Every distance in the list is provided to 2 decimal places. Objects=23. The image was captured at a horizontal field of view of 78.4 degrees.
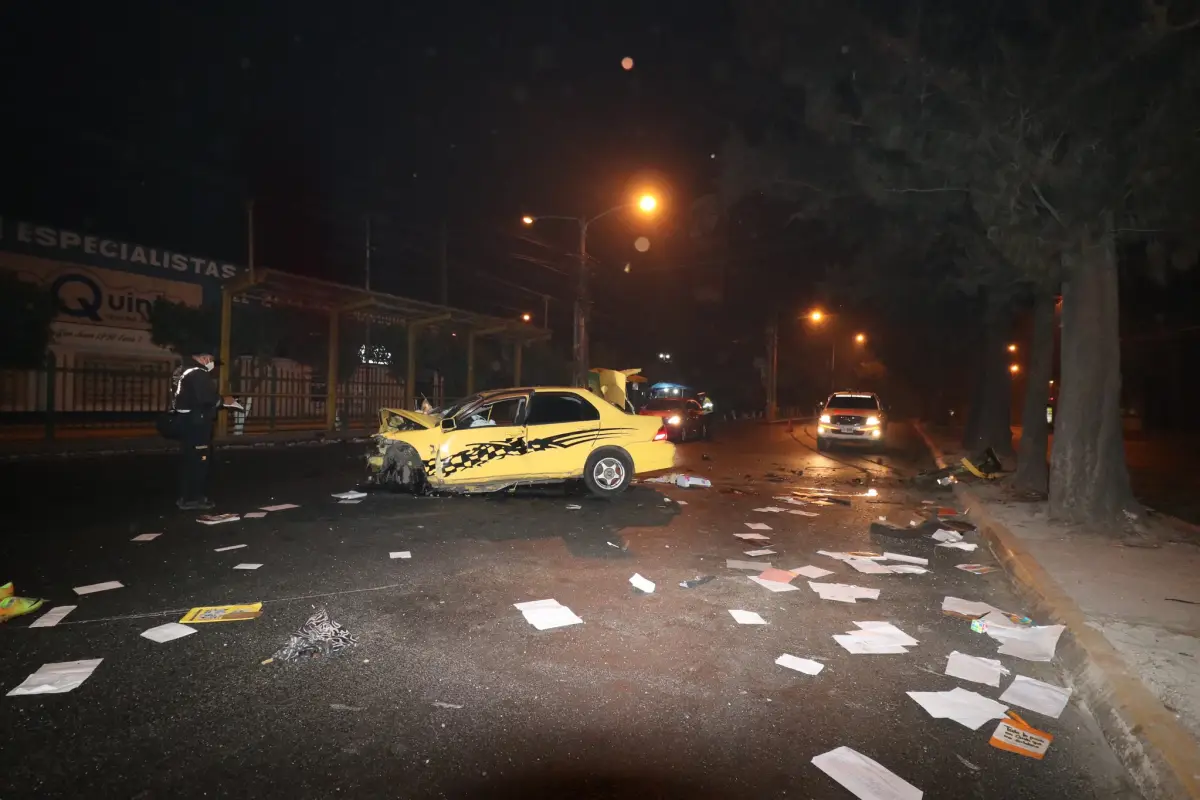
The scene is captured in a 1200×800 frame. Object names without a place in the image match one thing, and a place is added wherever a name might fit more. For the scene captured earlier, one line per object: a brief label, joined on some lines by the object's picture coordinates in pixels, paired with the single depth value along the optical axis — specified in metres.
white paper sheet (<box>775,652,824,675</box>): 4.53
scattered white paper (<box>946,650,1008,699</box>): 4.49
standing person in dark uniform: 8.91
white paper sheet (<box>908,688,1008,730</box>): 3.93
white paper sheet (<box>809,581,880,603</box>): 6.14
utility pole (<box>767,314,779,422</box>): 43.06
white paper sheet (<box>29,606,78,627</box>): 4.94
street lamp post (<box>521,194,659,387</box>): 20.20
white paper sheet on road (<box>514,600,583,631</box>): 5.20
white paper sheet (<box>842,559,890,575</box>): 7.10
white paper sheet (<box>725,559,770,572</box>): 7.05
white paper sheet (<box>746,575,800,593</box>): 6.34
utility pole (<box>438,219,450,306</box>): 30.67
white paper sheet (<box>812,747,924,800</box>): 3.16
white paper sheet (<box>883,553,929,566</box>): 7.57
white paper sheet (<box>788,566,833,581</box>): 6.82
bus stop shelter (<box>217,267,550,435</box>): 18.75
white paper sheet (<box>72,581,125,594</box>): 5.68
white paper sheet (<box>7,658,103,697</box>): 3.93
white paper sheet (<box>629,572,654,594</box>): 6.14
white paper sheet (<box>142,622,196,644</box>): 4.74
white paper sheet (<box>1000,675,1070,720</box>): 4.10
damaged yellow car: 10.07
